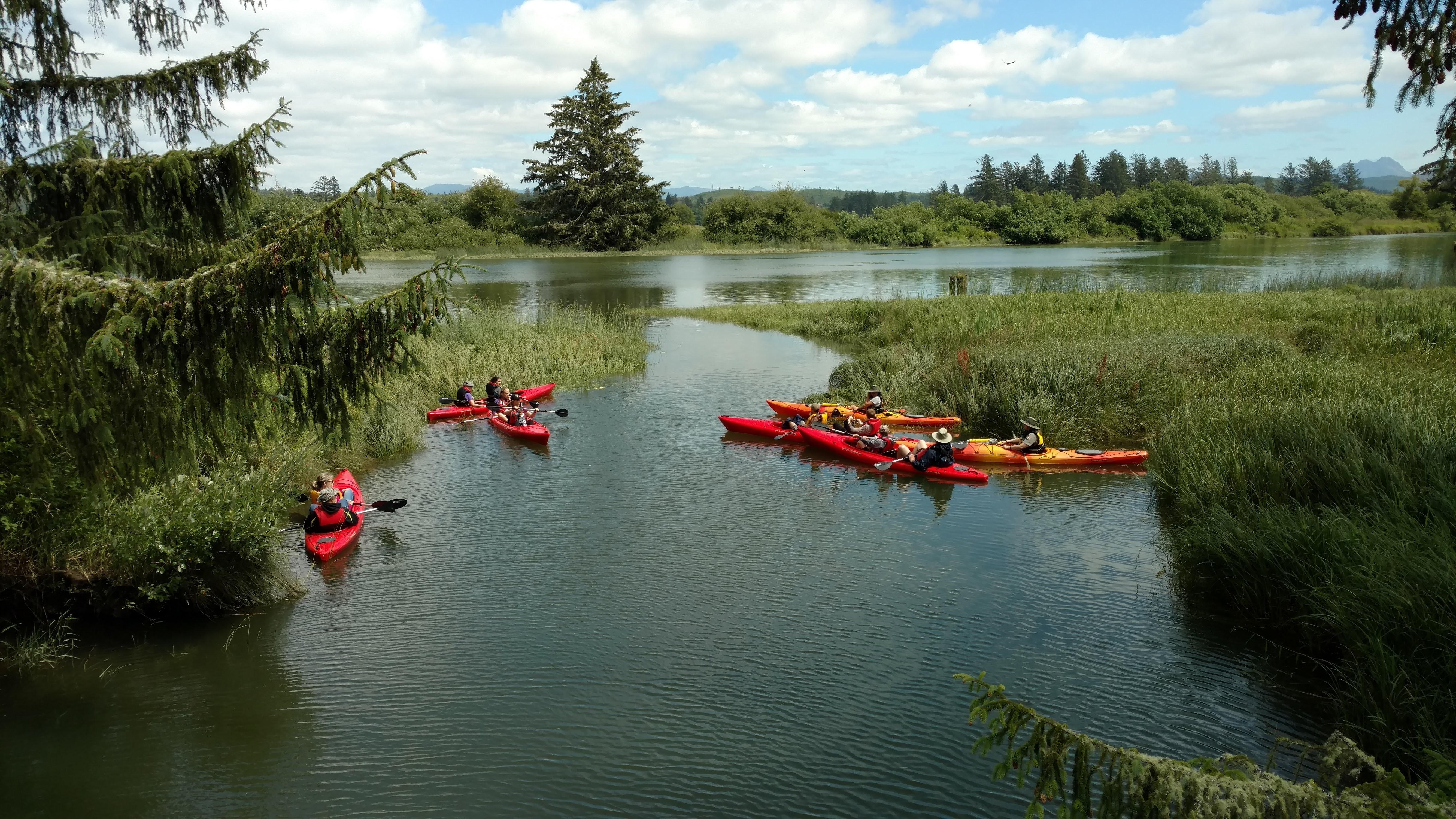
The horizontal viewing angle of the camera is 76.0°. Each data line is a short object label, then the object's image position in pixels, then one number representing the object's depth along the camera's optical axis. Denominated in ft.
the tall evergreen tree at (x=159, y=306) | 16.52
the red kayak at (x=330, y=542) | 31.35
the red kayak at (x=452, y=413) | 52.85
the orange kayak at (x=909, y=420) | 48.78
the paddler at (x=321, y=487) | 34.04
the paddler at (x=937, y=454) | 40.73
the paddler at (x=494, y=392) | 52.54
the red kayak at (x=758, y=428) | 47.42
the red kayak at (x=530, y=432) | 47.09
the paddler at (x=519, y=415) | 49.21
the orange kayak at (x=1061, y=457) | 41.45
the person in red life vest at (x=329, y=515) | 32.42
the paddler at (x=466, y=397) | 53.72
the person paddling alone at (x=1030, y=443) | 42.19
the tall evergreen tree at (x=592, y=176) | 195.31
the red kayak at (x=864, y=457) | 40.45
